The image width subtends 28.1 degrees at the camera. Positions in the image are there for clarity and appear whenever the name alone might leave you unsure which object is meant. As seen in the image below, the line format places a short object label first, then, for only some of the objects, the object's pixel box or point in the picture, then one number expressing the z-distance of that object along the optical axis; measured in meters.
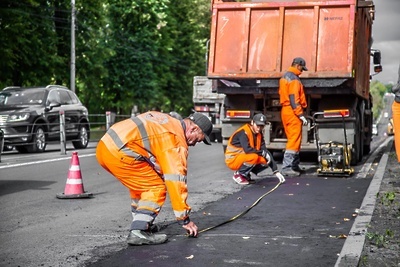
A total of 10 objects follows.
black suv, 21.66
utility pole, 38.34
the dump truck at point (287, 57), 14.95
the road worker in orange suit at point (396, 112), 10.55
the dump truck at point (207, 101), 30.20
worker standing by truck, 13.77
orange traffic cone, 10.81
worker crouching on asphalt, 12.75
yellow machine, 13.92
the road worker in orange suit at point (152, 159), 6.77
